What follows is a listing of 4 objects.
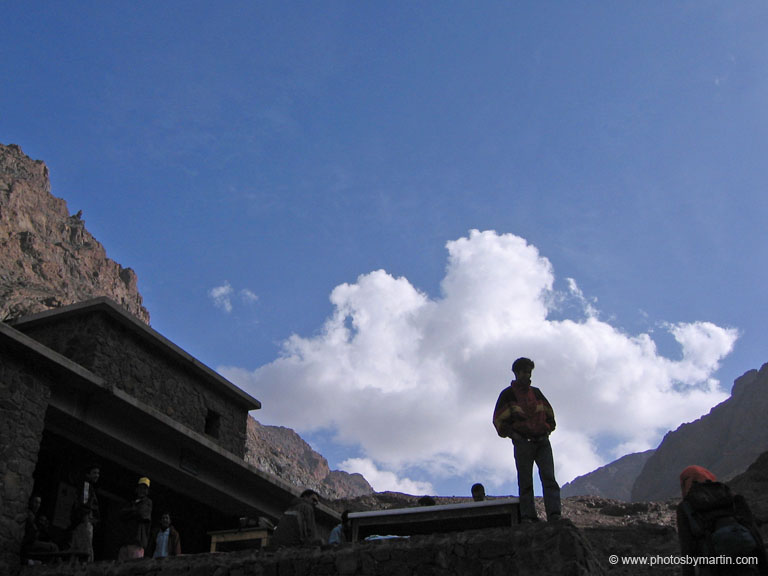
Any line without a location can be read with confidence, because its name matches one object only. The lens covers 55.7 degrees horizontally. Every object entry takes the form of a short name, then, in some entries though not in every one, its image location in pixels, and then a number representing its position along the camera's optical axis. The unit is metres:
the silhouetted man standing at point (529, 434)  6.91
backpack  4.80
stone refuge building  9.20
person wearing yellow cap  9.16
